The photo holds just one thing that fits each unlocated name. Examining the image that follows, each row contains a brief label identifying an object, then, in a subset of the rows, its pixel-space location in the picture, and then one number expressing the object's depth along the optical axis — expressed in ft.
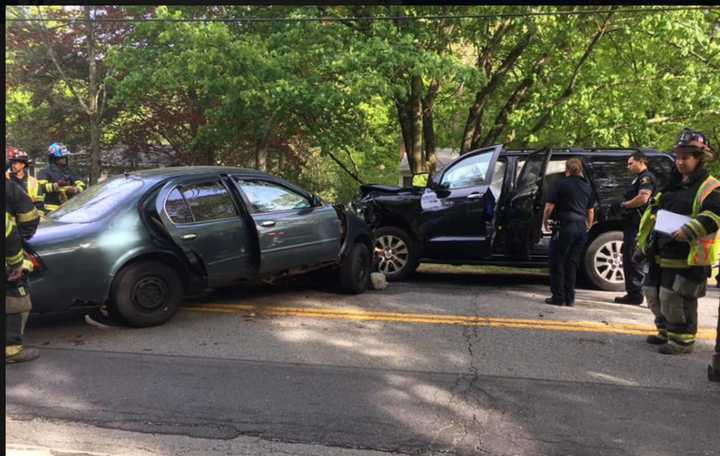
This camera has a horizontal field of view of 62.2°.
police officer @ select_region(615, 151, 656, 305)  22.44
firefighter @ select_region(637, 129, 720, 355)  16.07
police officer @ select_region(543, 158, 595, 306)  22.49
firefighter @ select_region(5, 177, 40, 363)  15.03
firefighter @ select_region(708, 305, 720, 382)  14.84
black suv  25.58
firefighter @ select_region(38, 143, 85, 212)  27.07
